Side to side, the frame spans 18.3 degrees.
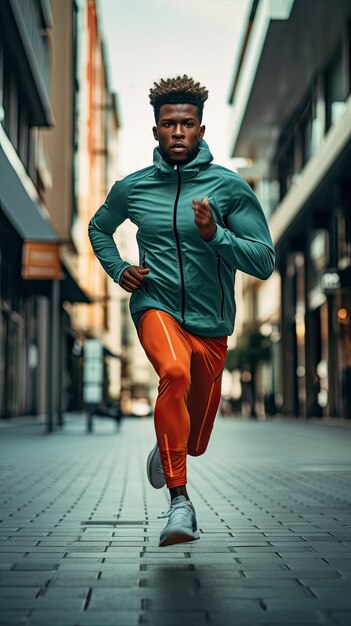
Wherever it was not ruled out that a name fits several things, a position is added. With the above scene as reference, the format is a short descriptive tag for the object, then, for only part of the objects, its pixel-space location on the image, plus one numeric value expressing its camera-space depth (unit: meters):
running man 4.91
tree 48.84
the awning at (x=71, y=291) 28.34
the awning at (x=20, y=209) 17.47
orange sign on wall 19.95
